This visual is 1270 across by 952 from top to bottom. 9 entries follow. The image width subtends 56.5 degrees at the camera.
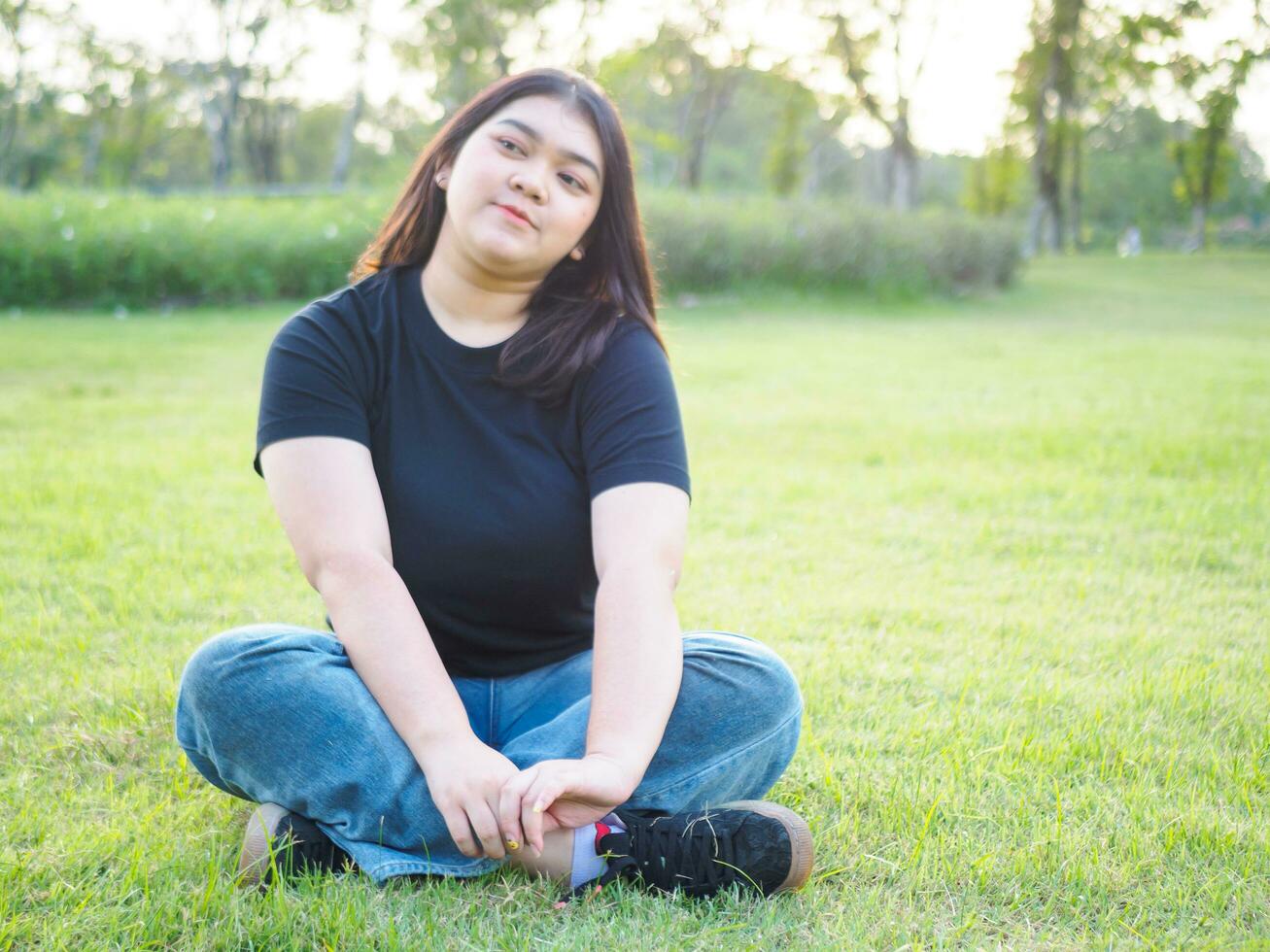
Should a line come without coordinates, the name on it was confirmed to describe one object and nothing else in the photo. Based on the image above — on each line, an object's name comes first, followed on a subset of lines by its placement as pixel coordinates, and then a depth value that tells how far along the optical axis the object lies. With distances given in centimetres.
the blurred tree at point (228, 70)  2619
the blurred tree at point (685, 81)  2539
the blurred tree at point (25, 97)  2678
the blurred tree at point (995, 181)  3541
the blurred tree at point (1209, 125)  2605
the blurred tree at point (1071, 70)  2489
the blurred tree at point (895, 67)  2286
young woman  175
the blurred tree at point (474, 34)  2388
